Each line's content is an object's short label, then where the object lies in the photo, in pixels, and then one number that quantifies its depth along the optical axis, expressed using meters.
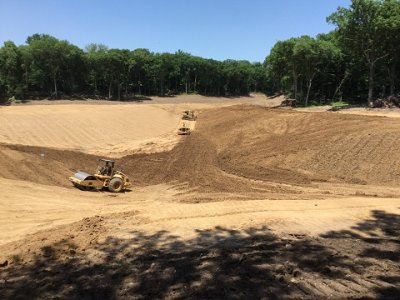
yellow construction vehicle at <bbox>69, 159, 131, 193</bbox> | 18.23
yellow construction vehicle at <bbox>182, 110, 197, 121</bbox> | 46.06
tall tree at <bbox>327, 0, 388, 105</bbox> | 43.47
